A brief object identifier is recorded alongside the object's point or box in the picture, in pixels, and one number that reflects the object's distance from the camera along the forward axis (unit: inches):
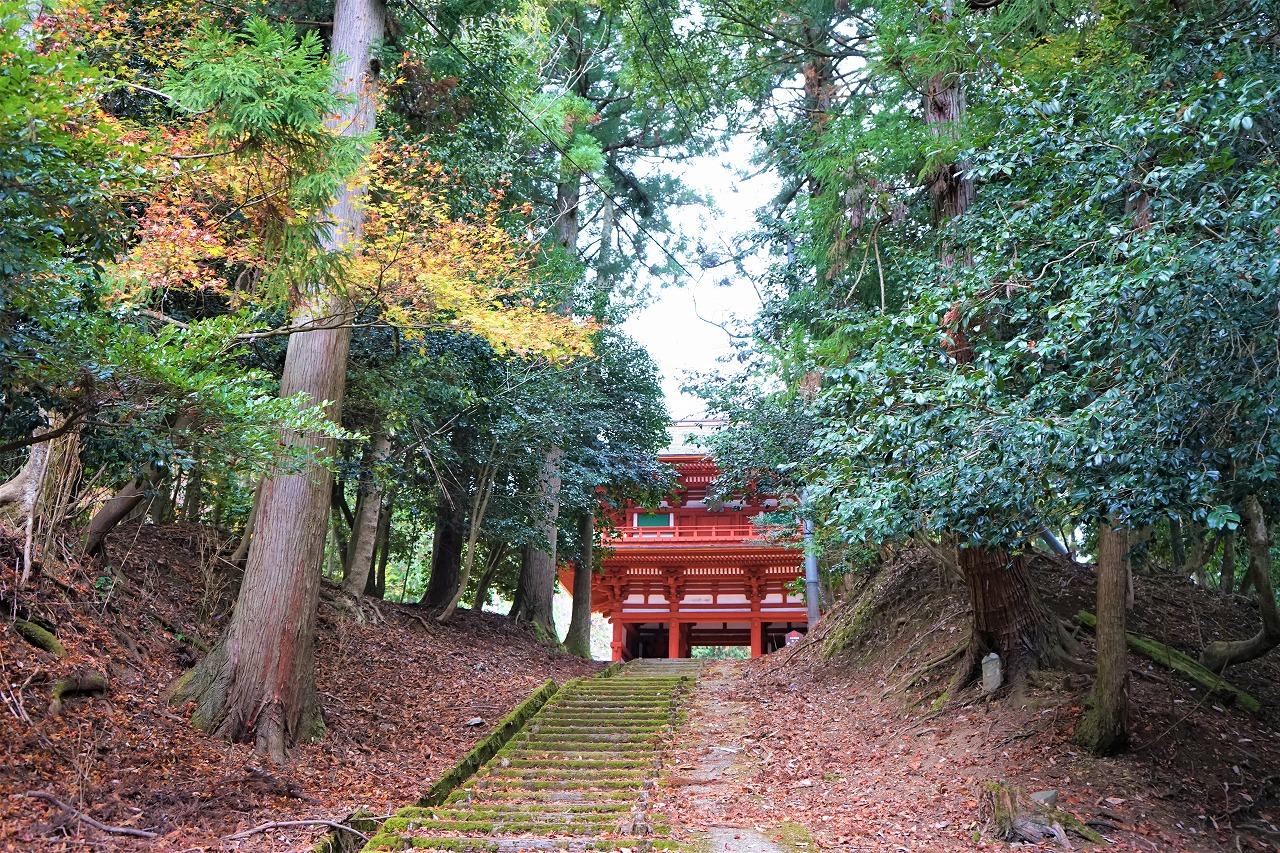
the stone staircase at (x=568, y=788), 203.5
